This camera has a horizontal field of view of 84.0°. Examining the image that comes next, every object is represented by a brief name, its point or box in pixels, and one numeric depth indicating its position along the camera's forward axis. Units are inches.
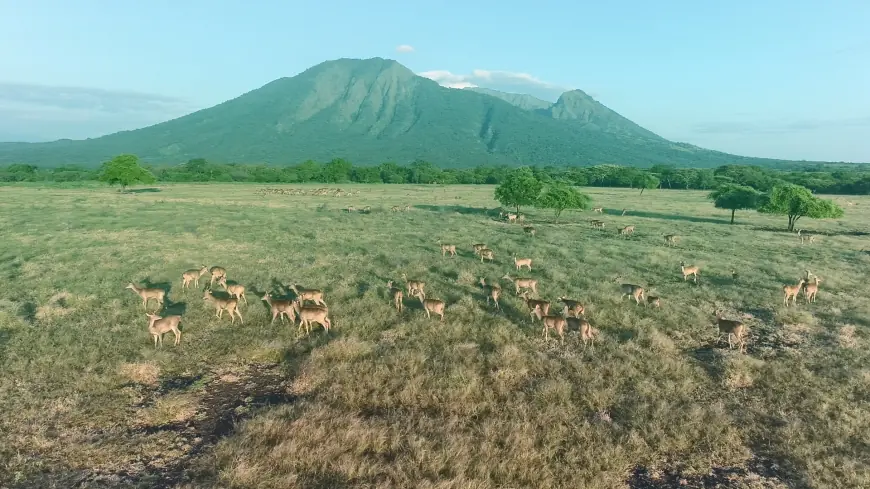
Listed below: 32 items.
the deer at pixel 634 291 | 701.9
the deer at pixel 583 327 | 546.9
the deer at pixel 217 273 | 765.7
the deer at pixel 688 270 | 859.1
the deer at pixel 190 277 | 744.3
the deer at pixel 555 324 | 559.2
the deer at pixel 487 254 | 1001.5
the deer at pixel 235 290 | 671.8
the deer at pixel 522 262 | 899.2
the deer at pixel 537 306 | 619.8
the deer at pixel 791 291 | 710.5
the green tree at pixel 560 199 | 1815.9
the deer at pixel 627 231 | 1434.5
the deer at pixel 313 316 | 574.4
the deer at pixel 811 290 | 734.5
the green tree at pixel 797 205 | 1668.3
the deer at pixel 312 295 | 658.8
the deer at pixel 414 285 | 705.6
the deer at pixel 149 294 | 643.0
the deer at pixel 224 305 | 606.8
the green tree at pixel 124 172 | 2851.9
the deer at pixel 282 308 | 599.5
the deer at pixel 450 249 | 1052.2
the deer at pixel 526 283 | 745.4
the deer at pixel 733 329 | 546.0
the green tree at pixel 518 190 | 1893.5
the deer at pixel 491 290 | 671.1
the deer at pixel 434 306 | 615.8
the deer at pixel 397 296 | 658.8
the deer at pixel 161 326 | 525.7
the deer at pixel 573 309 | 629.2
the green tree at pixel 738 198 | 1907.0
